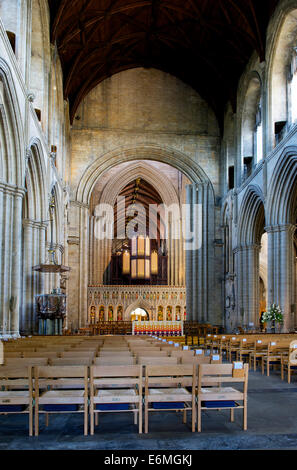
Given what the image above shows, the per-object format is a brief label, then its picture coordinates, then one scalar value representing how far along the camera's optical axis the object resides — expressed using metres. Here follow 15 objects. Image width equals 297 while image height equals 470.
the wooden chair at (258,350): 11.62
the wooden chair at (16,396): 5.22
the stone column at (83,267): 29.84
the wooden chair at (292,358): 9.44
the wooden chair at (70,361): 6.42
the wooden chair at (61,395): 5.17
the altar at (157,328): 24.17
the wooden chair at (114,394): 5.23
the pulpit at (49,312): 18.62
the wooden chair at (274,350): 10.77
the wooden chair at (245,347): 12.39
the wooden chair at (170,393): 5.32
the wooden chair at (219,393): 5.36
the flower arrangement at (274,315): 19.91
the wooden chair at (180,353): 7.27
